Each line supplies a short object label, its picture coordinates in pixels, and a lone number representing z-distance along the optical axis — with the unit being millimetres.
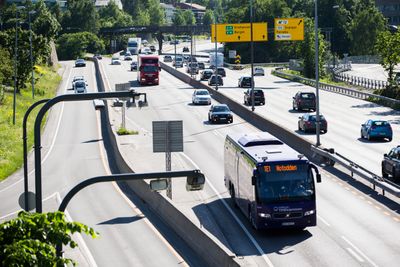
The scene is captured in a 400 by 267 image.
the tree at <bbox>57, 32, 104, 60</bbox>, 179625
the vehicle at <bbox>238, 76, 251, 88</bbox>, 95812
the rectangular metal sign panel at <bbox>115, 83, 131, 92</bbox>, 58150
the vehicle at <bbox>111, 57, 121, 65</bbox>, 139875
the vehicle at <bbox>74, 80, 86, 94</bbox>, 90319
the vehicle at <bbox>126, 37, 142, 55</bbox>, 179338
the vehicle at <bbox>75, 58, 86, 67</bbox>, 138250
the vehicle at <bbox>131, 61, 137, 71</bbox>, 124588
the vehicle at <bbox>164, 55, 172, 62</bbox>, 150250
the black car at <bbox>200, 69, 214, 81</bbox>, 104812
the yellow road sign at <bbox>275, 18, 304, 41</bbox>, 105312
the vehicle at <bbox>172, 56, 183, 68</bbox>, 132338
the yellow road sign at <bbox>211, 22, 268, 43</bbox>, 107375
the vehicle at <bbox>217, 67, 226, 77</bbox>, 113250
